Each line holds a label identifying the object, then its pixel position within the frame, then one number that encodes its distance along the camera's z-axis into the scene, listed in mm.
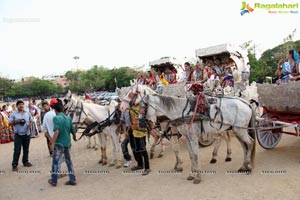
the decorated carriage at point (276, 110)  5531
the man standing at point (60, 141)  5336
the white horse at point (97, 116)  6762
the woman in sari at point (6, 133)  11828
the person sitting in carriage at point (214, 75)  7550
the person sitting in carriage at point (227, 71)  7496
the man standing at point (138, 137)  5848
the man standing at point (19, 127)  7344
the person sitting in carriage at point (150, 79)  9317
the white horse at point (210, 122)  5262
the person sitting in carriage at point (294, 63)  6121
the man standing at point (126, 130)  6102
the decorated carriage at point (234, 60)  7293
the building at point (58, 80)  90975
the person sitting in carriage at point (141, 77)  9648
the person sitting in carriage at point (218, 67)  8133
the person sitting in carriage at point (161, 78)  9462
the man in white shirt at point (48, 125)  6316
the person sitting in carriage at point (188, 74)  8258
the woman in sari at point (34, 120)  13266
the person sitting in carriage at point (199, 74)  7738
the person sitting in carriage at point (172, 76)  9870
